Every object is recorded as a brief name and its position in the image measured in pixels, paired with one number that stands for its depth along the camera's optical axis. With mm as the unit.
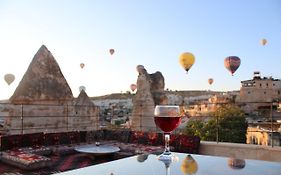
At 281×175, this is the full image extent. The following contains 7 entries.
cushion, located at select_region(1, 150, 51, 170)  3303
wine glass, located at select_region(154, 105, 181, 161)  1057
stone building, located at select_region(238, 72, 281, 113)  37831
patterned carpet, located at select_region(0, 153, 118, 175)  3316
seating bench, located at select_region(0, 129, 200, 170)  3564
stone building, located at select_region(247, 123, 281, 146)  17165
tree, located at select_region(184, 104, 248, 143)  14855
